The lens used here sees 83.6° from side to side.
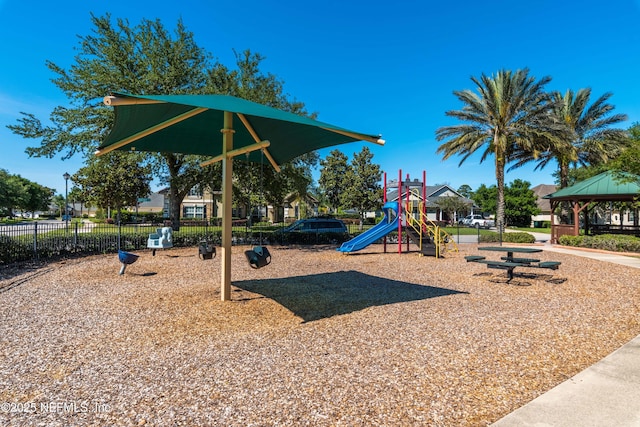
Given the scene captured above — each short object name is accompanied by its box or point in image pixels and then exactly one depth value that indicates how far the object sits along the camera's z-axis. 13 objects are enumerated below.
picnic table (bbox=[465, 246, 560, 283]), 8.94
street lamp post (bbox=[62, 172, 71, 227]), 29.66
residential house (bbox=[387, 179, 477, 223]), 49.95
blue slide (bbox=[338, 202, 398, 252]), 15.01
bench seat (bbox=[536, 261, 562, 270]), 9.18
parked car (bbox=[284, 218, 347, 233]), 20.22
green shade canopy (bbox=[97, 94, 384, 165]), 5.00
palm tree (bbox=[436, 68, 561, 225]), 22.14
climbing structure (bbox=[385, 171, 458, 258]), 14.41
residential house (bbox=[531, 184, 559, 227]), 52.24
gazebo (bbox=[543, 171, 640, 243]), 18.89
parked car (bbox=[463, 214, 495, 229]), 45.13
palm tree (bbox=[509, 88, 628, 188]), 24.39
